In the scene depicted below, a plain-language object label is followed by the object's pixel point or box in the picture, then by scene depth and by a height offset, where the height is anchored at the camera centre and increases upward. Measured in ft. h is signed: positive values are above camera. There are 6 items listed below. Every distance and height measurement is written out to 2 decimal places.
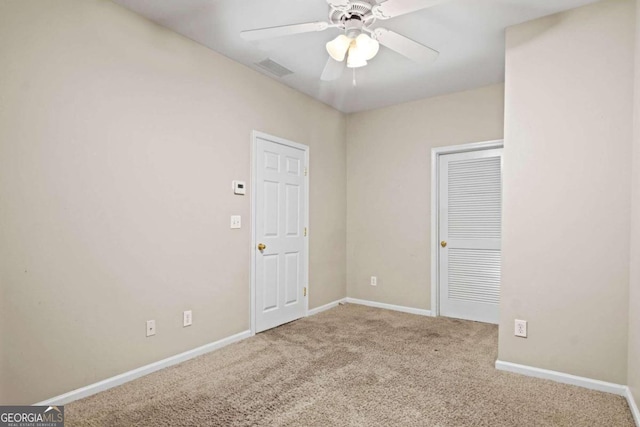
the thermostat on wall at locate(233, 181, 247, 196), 10.91 +0.83
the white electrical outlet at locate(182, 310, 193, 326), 9.52 -2.78
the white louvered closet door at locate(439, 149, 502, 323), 12.89 -0.68
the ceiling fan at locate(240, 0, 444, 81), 6.14 +3.50
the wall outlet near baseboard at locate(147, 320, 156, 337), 8.71 -2.78
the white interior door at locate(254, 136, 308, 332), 11.78 -0.62
